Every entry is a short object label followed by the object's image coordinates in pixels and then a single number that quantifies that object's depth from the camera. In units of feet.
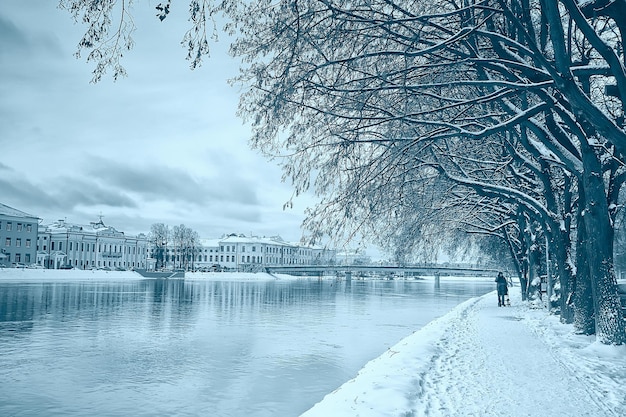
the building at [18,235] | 328.70
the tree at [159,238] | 425.28
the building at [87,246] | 409.90
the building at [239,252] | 594.65
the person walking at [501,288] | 102.53
